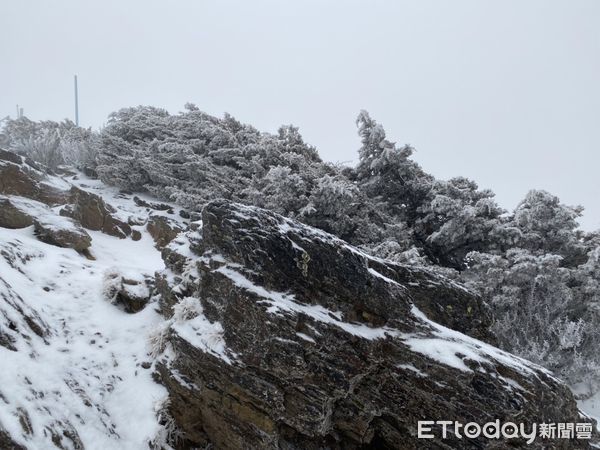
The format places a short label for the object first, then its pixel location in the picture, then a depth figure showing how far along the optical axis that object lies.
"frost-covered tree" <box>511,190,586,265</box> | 10.84
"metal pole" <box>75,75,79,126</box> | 27.83
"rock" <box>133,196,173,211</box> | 13.83
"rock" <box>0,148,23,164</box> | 11.55
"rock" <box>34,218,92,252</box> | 9.28
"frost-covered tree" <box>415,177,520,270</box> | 11.47
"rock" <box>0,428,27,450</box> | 3.99
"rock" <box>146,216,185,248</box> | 12.13
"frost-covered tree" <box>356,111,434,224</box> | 13.79
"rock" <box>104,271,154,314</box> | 7.29
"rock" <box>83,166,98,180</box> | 16.27
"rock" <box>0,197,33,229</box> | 9.30
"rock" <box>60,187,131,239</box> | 11.43
